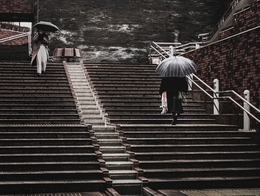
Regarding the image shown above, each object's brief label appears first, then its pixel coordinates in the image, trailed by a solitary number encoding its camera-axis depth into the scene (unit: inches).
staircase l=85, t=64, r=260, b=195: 356.2
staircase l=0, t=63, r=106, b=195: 335.9
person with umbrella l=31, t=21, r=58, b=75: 602.5
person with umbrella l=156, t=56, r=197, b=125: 400.5
